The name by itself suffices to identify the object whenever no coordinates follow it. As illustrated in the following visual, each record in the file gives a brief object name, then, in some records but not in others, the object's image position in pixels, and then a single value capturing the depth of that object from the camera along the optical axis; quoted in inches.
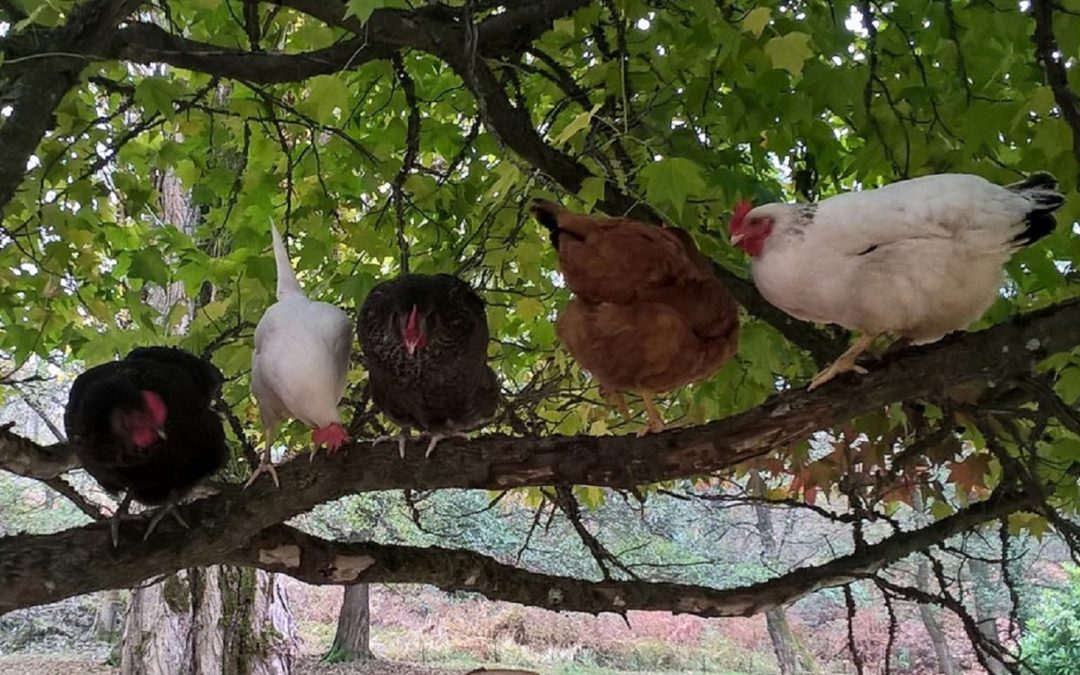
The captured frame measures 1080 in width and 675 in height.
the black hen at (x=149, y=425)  43.6
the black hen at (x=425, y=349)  48.9
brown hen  45.8
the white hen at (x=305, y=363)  48.1
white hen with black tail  40.7
